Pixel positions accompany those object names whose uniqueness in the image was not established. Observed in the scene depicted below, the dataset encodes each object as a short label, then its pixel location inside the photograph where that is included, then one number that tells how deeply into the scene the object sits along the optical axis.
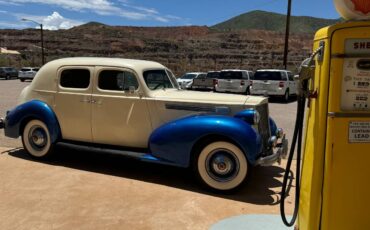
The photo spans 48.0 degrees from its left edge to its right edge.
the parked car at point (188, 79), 29.73
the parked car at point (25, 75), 43.84
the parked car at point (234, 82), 24.06
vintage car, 5.68
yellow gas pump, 2.92
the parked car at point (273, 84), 21.39
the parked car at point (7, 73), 47.19
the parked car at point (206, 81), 28.39
